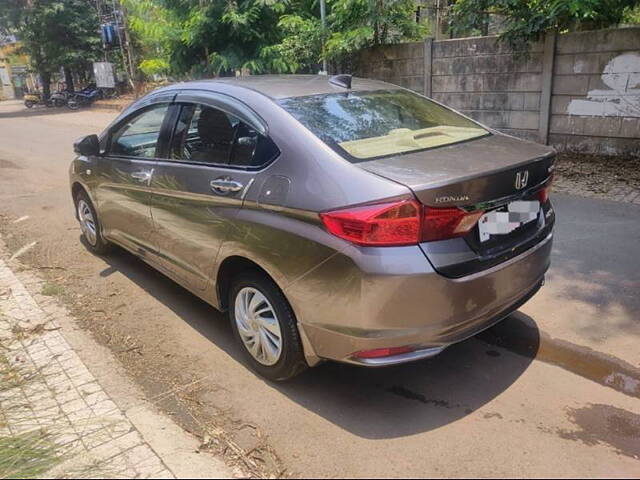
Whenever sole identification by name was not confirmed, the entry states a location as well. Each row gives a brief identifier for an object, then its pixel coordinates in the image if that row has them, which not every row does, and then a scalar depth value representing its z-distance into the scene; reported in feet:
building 143.95
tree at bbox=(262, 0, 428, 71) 32.04
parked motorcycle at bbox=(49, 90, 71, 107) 90.55
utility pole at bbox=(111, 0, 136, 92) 79.77
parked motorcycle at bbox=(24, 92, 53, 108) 98.94
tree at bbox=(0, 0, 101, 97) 82.89
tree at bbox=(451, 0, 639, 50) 23.27
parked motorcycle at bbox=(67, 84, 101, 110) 87.15
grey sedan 8.19
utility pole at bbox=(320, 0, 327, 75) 33.90
